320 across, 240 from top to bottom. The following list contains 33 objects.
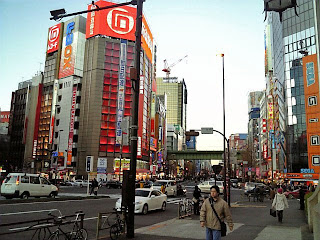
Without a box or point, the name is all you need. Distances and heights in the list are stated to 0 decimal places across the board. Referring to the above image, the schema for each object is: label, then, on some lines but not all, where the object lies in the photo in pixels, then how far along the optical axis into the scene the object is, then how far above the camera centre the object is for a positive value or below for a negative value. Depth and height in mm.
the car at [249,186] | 42631 -2409
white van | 23406 -1843
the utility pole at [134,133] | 10047 +1096
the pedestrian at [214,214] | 6758 -1022
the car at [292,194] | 39938 -3082
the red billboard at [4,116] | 152625 +22228
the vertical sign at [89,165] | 27553 -78
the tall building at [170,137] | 192000 +17922
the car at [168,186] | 34944 -2202
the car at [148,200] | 17664 -2056
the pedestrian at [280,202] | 15117 -1559
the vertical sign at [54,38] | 101788 +40705
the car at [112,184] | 53812 -3357
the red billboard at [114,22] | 90062 +40918
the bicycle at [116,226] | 9655 -1926
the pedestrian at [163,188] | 33147 -2356
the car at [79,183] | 59762 -3688
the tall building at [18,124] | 113000 +14049
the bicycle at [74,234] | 7811 -1844
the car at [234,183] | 71262 -3537
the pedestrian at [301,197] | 22697 -1999
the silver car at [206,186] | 41319 -2471
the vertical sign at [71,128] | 86925 +10043
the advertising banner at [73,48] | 94438 +35076
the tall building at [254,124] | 134700 +21353
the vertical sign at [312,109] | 59188 +11677
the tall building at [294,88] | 66250 +18047
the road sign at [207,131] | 25494 +2936
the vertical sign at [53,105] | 94788 +17974
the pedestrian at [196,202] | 18031 -1987
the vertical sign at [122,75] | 86875 +25092
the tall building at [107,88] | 86875 +21680
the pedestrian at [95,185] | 30283 -2056
